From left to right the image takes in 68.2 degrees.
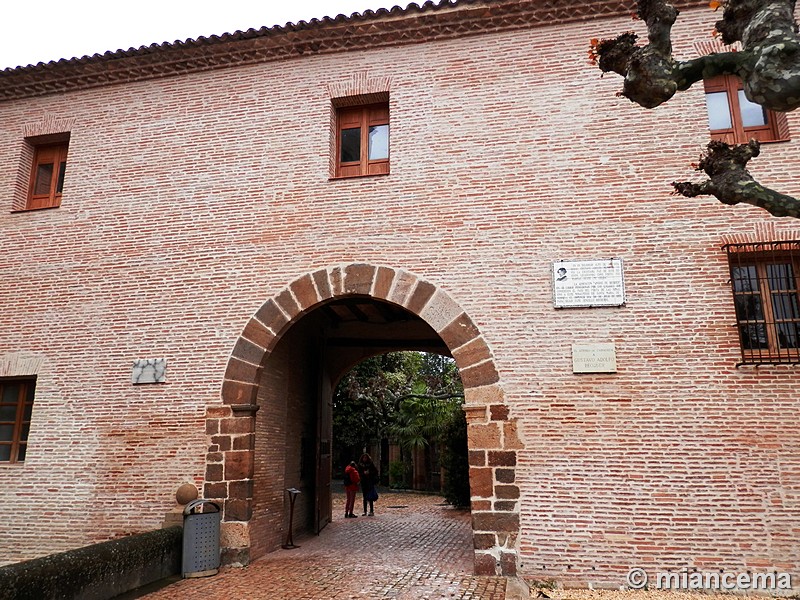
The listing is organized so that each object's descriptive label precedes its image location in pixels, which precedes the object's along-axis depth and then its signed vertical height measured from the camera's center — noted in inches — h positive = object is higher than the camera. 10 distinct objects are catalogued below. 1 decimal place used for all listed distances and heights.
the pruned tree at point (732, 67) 146.0 +94.7
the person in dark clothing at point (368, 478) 529.7 -44.2
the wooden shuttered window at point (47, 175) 366.0 +157.1
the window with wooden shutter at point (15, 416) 333.4 +7.4
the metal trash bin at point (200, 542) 266.7 -50.6
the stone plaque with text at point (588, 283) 274.7 +66.2
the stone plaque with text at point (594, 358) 267.6 +30.8
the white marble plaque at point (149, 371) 311.6 +30.1
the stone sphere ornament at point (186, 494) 285.7 -30.8
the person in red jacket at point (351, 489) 503.8 -51.0
